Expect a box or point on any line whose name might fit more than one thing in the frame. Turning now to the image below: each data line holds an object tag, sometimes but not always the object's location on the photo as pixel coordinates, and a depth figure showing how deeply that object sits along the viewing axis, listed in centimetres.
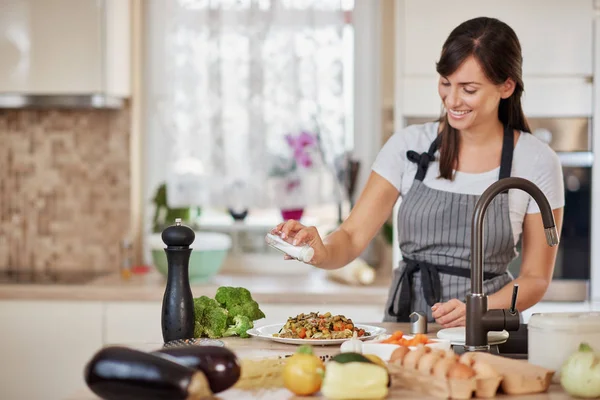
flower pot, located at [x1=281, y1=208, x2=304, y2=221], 412
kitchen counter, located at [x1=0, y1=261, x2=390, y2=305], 350
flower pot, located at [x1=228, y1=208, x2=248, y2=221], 425
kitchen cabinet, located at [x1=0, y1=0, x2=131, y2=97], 375
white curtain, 401
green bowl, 373
